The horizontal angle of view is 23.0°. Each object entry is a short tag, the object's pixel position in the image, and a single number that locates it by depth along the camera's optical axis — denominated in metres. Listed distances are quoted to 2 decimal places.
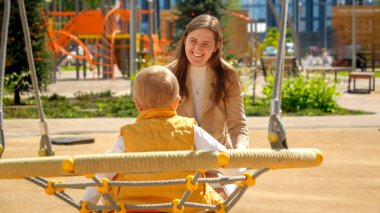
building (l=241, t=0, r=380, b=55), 66.38
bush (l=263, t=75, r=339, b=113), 15.09
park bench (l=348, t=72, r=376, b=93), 20.78
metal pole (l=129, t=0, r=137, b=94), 18.34
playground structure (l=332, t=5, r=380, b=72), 42.38
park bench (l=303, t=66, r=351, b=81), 22.84
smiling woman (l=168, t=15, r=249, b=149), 4.14
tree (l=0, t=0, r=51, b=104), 16.38
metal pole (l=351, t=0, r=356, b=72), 33.97
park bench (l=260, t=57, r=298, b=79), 19.30
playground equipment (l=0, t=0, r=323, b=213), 2.86
